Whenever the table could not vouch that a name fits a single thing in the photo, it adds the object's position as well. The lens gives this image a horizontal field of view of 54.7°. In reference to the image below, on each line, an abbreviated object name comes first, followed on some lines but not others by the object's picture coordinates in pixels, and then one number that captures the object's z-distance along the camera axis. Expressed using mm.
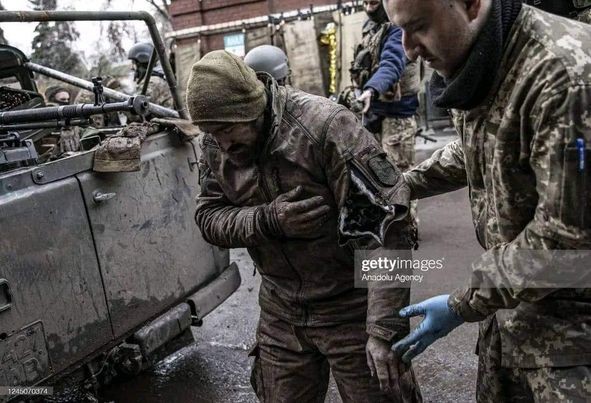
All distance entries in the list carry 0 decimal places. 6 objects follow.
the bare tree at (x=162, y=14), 18562
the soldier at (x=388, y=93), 4758
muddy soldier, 1889
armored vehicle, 2375
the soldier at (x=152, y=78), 6562
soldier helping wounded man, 1262
